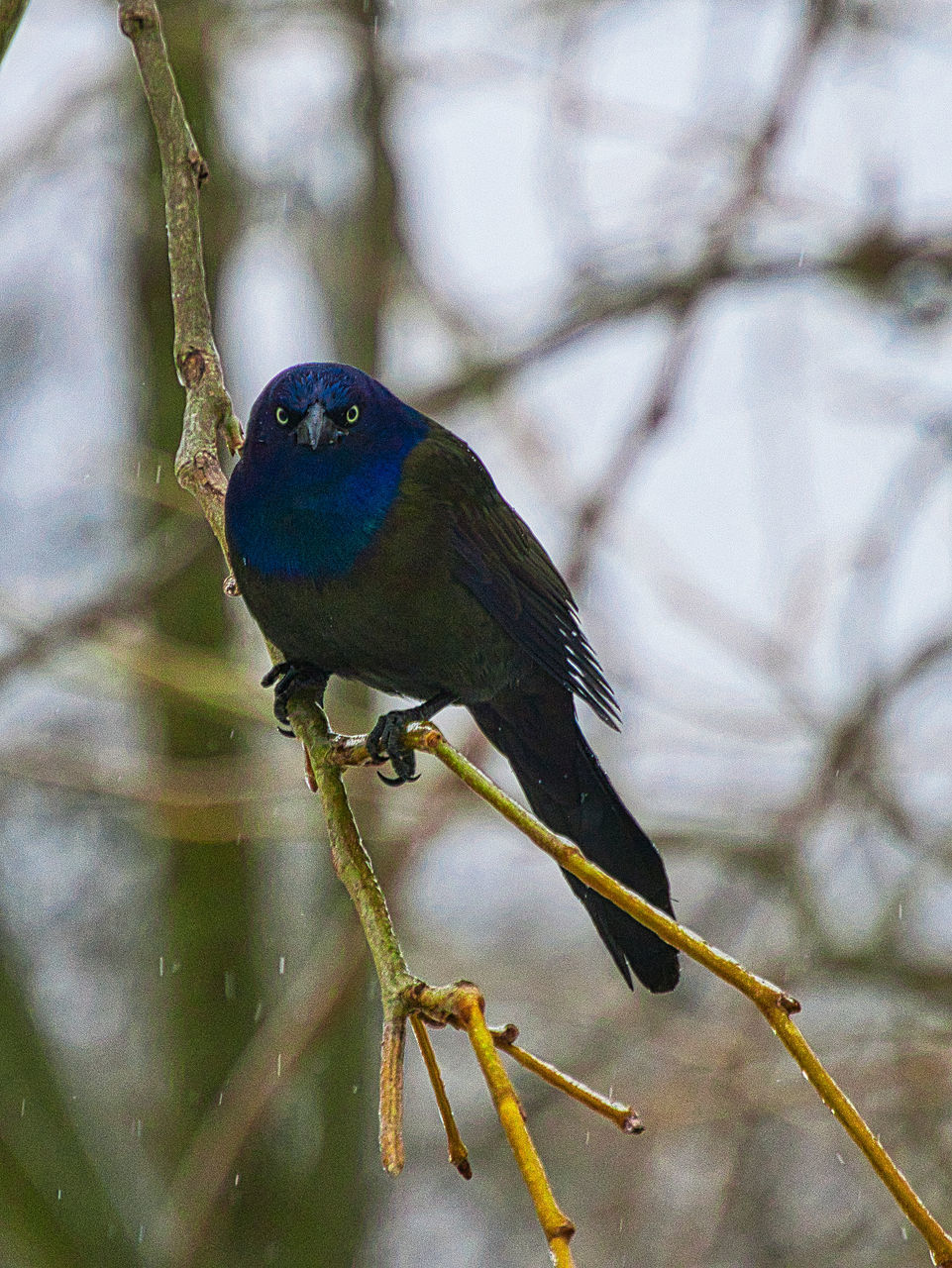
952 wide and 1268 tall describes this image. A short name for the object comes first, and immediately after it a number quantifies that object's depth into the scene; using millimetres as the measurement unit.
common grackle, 4820
